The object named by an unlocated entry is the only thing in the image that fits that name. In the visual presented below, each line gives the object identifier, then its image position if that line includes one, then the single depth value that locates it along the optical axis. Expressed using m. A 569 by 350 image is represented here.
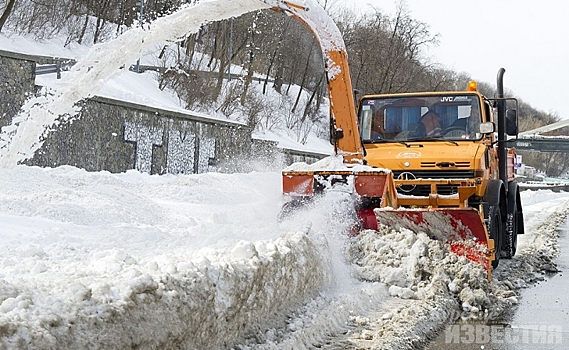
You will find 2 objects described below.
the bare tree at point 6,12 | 23.98
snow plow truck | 7.86
